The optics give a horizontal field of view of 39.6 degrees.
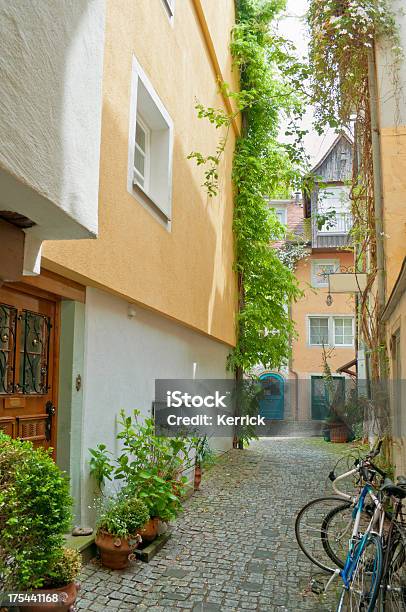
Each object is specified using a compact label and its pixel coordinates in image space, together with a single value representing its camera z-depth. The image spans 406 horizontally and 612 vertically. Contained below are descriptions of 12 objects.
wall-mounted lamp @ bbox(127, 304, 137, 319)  6.12
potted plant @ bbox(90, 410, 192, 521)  5.11
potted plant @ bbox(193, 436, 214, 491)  8.21
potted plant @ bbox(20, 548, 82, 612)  3.15
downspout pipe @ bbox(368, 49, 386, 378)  8.26
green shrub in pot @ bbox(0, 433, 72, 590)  2.83
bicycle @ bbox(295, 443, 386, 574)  4.71
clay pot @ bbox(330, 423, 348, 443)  17.00
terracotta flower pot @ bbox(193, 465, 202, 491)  8.20
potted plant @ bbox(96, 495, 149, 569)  4.59
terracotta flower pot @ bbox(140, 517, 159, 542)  5.15
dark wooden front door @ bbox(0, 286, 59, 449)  4.14
